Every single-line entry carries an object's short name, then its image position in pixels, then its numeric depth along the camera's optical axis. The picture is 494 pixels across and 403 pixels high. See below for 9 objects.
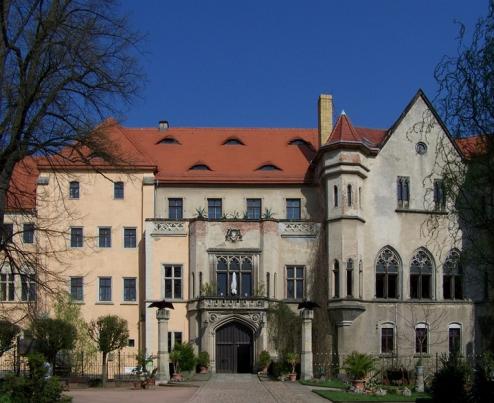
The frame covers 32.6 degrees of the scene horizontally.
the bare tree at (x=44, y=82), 17.95
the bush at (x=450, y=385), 20.48
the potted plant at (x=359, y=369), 31.28
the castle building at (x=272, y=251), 42.00
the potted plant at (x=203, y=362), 40.44
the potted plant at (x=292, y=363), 36.91
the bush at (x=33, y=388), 20.48
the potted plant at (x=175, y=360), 37.72
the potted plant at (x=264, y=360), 40.31
